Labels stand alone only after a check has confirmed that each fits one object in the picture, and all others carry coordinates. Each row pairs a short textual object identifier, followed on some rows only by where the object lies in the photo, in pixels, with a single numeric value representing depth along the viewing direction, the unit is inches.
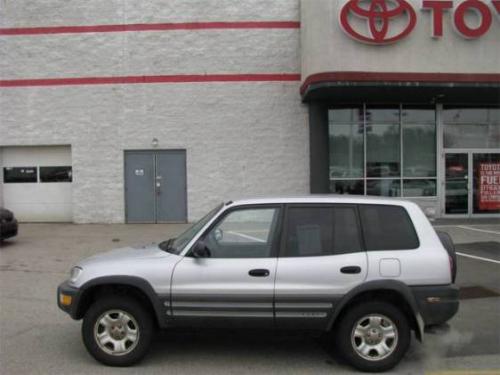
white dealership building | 622.2
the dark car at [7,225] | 451.4
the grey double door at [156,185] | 632.4
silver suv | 170.2
